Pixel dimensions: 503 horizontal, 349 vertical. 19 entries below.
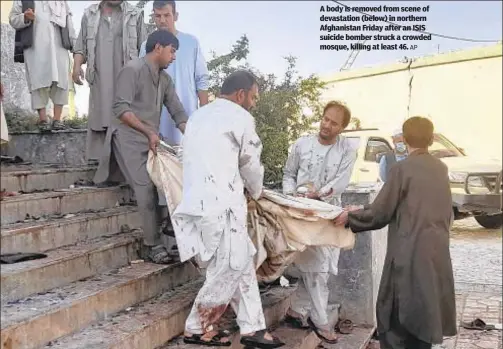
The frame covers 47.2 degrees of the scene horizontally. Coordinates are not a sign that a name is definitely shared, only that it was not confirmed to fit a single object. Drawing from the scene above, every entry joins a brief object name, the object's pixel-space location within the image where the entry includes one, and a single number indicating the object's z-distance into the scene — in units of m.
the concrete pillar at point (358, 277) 5.16
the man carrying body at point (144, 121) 4.21
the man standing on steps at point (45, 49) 5.20
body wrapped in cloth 3.78
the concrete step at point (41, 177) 4.19
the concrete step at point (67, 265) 3.23
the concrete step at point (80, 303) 2.90
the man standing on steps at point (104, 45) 5.16
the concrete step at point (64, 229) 3.55
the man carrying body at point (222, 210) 3.34
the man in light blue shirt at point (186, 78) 5.16
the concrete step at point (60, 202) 3.88
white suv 10.07
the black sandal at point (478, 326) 5.77
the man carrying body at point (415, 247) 3.64
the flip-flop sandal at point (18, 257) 3.37
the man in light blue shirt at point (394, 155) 6.77
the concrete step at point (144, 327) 3.16
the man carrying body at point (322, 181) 4.28
